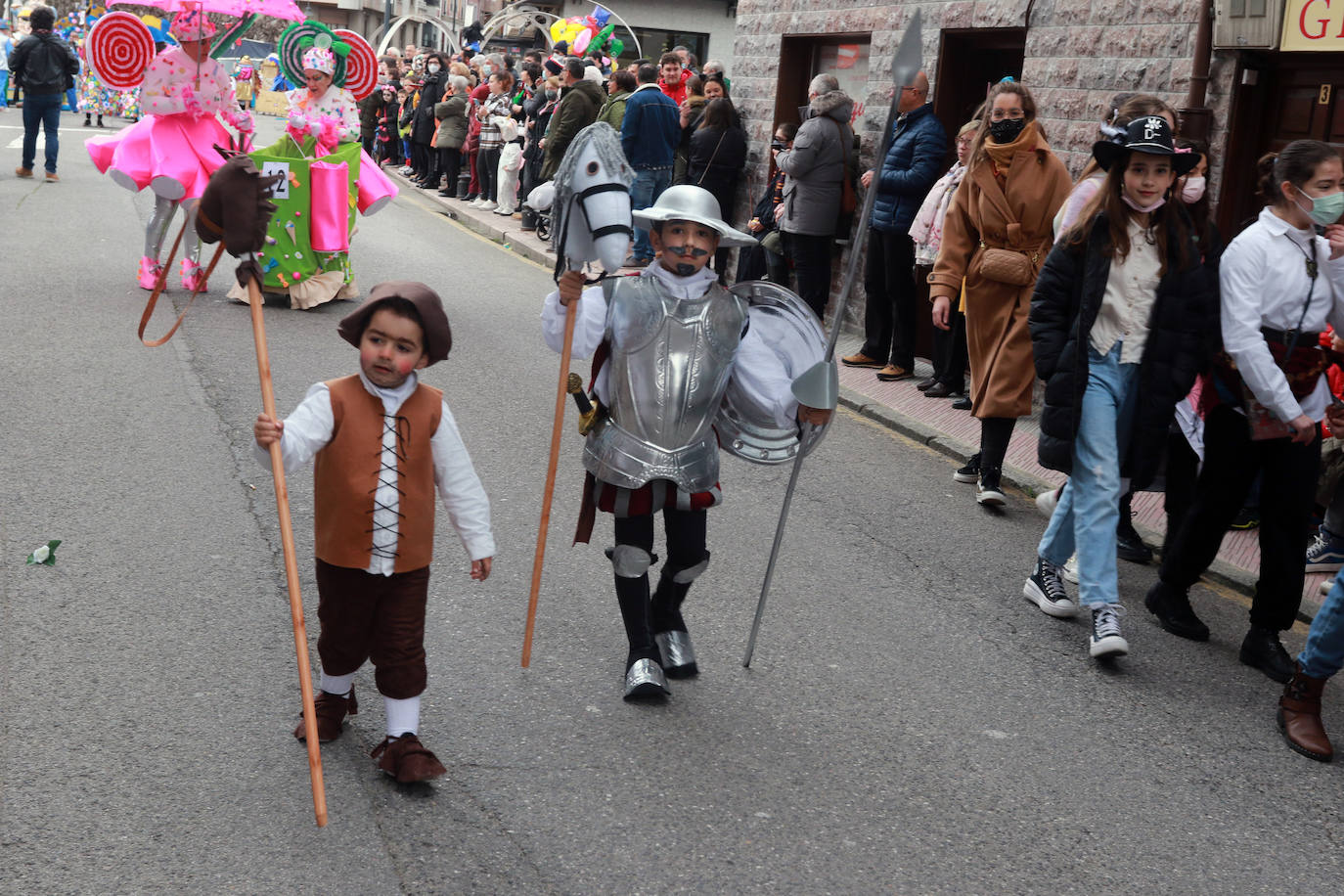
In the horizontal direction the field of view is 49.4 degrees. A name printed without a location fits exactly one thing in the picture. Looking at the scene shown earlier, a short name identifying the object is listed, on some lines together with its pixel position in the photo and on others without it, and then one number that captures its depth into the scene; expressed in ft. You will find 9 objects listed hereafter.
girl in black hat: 17.28
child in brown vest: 12.34
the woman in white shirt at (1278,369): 16.79
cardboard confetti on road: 17.71
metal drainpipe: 27.37
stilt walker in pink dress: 35.04
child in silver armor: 14.52
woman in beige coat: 23.53
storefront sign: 24.97
